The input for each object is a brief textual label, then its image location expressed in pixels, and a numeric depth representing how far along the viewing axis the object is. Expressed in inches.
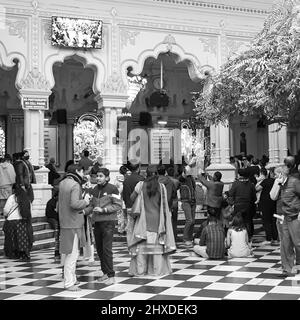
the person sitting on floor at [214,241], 293.9
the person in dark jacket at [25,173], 320.2
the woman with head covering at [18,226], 311.4
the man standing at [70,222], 218.7
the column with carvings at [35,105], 436.1
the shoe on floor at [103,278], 236.5
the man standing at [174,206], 335.3
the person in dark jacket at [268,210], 351.9
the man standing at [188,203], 358.6
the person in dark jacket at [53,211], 314.8
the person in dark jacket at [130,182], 324.2
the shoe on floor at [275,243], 349.4
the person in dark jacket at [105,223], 232.8
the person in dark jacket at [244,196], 339.4
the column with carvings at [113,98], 464.8
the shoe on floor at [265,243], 355.6
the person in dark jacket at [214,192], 329.6
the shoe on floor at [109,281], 231.9
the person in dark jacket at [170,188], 307.4
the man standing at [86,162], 474.0
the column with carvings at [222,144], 507.5
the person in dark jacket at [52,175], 485.4
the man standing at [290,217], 236.5
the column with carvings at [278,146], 532.1
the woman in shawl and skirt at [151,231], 248.7
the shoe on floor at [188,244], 350.2
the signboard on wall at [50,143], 628.4
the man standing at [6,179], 414.3
